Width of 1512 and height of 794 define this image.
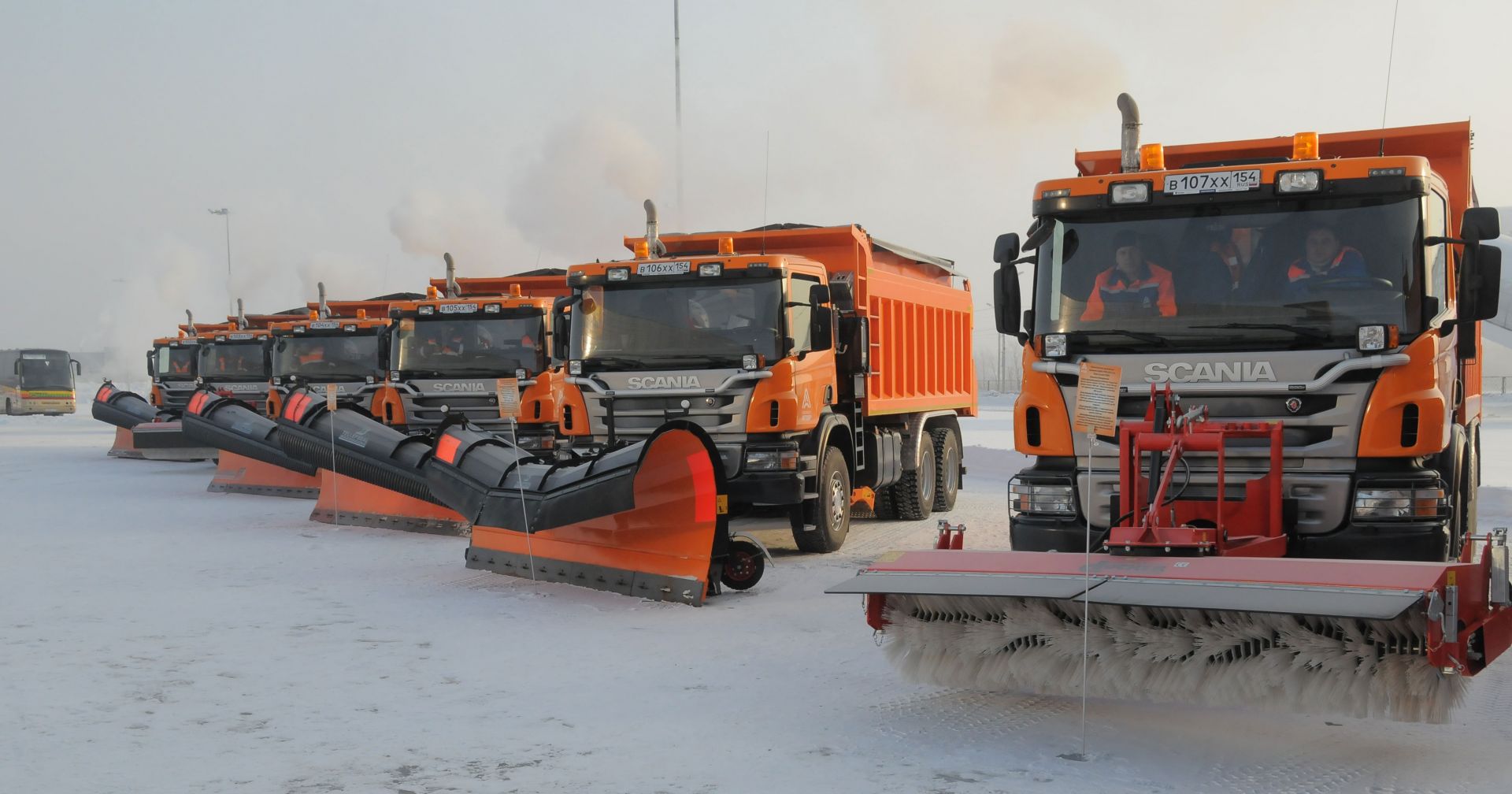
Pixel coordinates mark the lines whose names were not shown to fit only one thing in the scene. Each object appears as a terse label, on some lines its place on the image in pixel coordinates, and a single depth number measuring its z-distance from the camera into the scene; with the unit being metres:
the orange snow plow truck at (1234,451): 5.07
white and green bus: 55.28
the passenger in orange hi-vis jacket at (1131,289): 7.02
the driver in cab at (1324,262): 6.75
